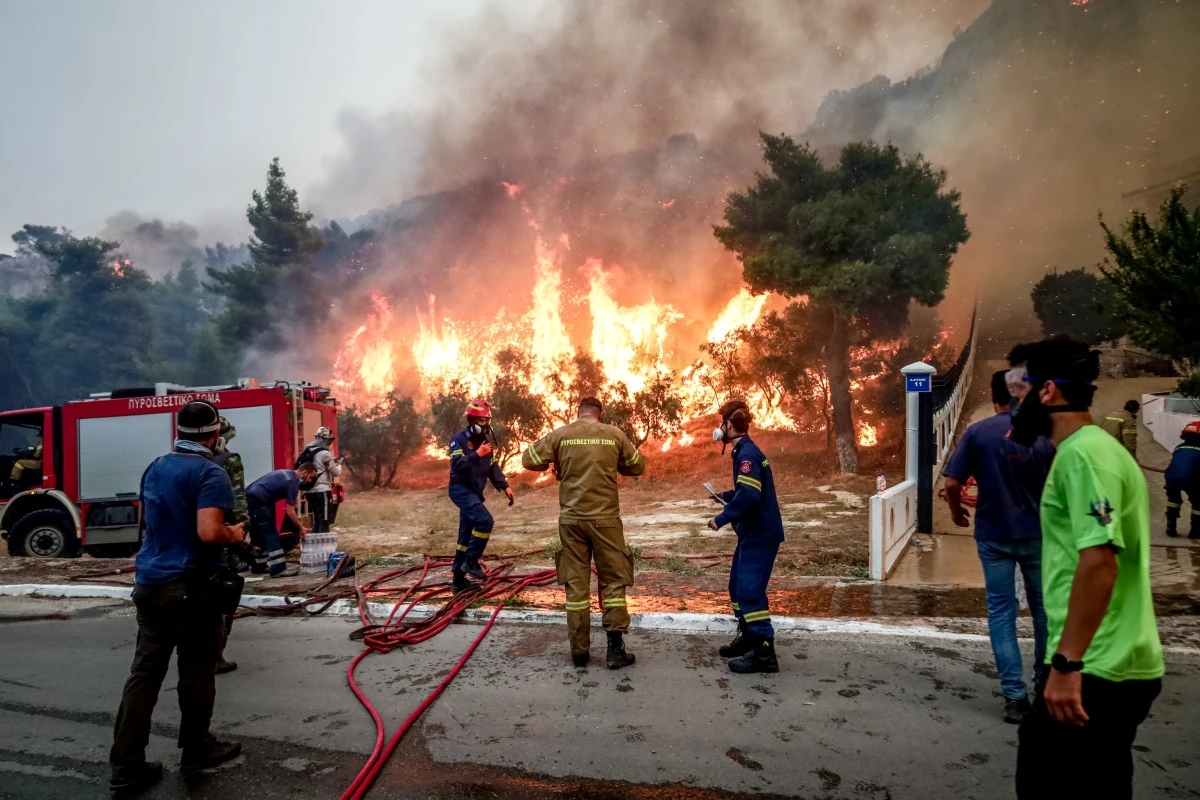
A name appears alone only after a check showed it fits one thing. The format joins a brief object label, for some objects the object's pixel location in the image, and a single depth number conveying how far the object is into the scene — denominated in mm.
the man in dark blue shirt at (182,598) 3234
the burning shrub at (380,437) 24297
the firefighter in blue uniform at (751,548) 4371
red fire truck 10477
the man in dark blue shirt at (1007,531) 3598
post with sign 9016
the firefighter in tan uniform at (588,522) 4613
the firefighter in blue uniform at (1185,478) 8297
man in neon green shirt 1806
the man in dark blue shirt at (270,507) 8000
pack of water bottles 8023
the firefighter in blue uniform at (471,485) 6594
